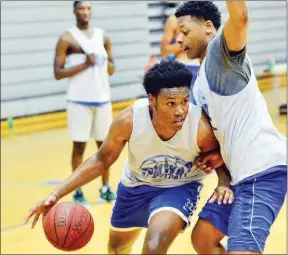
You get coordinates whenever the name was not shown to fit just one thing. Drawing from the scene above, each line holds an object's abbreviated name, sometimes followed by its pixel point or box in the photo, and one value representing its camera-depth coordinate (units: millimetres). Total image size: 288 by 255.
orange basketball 3996
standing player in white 7090
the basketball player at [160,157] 3877
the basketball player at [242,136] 3656
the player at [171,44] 7023
